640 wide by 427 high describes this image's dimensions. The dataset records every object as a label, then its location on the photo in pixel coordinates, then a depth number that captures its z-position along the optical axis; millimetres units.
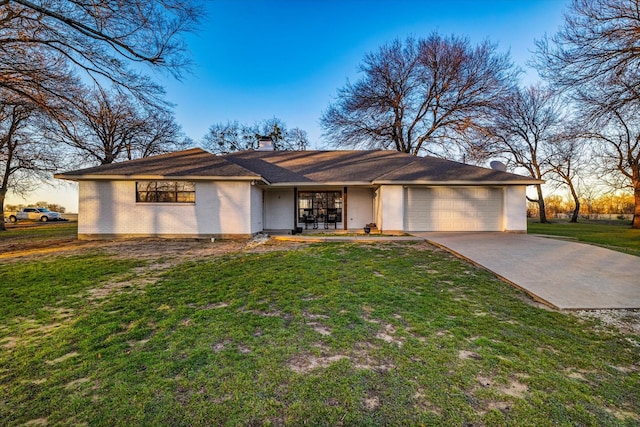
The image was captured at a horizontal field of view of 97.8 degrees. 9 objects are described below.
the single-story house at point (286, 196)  11461
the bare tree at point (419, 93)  20312
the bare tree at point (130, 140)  23370
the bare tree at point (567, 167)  24797
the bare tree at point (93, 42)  6215
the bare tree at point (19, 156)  16547
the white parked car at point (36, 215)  27594
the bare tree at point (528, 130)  25141
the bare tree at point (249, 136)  32844
